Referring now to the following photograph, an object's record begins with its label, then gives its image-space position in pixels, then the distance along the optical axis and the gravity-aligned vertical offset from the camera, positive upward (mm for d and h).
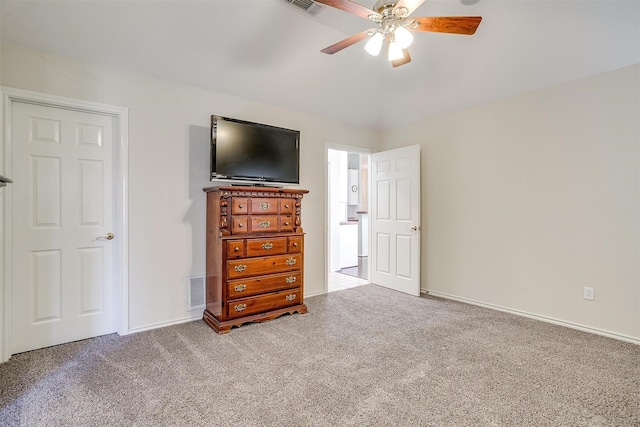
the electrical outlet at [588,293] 2908 -798
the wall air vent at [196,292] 3184 -865
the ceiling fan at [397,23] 1841 +1234
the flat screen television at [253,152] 3043 +655
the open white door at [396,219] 4133 -108
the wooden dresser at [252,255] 2918 -450
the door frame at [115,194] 2336 +156
